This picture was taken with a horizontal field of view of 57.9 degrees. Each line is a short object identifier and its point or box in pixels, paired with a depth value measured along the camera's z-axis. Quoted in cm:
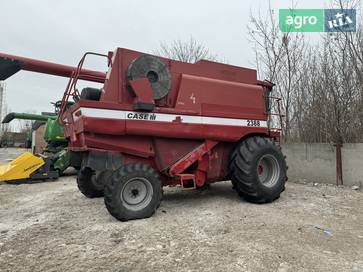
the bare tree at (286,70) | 1105
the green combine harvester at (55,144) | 1080
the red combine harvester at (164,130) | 493
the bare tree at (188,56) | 2147
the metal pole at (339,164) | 759
